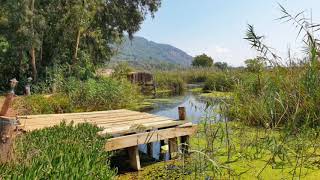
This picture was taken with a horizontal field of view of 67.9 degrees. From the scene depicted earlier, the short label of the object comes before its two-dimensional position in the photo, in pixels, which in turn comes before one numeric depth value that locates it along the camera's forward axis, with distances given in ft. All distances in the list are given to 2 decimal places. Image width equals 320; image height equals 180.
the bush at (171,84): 57.39
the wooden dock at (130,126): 13.49
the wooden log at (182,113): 16.61
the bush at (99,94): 25.86
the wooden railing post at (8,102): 8.51
